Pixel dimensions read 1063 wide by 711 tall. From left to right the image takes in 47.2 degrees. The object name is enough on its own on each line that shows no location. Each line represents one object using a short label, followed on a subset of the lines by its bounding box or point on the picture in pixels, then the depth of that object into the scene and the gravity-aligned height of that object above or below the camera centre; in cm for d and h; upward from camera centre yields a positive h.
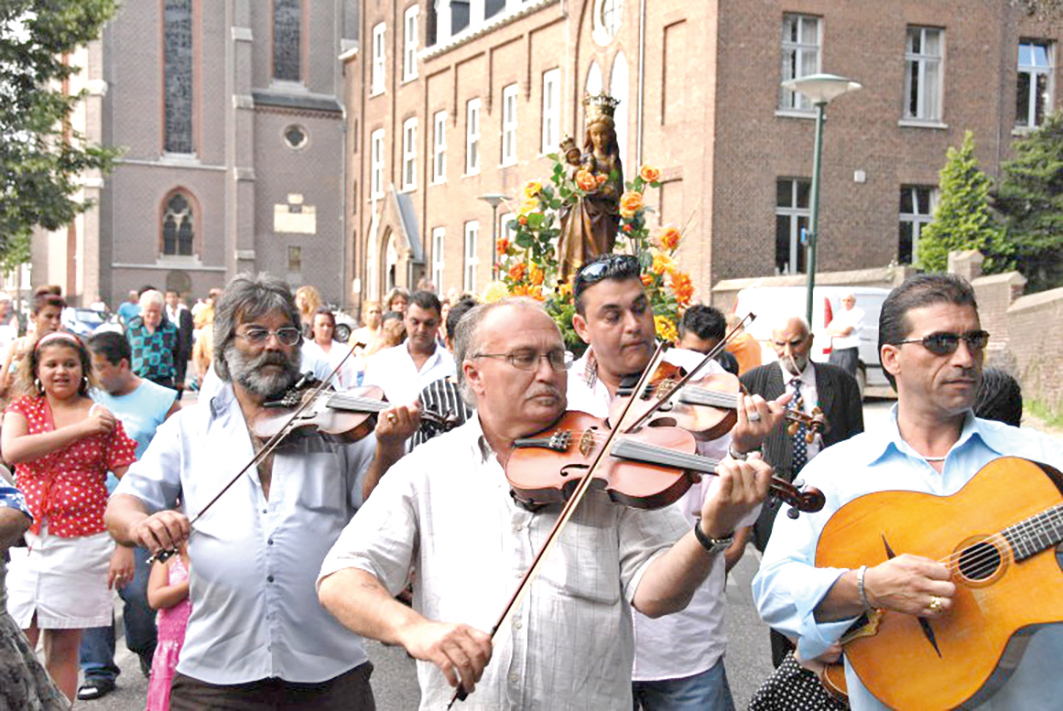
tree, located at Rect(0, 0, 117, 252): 2223 +332
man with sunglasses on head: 364 -39
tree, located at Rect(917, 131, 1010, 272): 2322 +140
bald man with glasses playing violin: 246 -56
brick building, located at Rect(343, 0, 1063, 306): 2497 +390
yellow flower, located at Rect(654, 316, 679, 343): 742 -23
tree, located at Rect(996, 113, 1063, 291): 2328 +179
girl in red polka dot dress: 519 -92
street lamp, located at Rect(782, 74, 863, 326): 1516 +256
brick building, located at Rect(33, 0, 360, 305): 4975 +583
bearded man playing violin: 354 -72
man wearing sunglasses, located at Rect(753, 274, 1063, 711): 276 -40
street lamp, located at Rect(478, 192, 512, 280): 2826 +175
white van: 1838 -26
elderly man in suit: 606 -52
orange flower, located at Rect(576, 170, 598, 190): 813 +73
